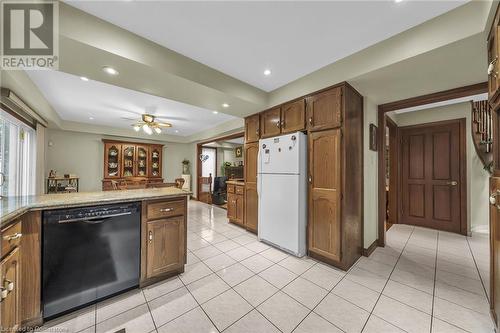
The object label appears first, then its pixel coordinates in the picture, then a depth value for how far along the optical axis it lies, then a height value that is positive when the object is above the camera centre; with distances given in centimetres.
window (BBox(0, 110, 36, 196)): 284 +21
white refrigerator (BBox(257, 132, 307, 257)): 255 -36
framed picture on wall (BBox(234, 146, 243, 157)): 808 +70
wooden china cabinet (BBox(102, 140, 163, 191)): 570 +14
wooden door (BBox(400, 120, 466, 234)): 345 -16
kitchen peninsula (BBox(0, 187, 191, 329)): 127 -67
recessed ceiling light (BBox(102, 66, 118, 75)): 191 +100
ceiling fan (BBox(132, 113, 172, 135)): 409 +97
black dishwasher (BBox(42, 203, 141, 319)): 146 -74
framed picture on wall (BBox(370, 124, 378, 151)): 280 +45
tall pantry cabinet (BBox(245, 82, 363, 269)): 225 -2
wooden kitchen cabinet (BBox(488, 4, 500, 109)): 122 +70
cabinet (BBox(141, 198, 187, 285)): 187 -74
